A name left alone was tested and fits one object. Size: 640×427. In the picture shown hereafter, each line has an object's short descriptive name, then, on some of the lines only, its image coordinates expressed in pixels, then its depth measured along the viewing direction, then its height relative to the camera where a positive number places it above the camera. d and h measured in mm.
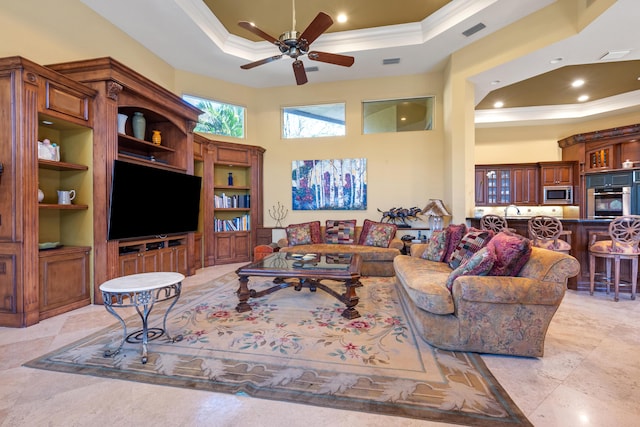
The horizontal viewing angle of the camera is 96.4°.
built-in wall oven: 6535 +259
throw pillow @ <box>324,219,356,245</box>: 5555 -377
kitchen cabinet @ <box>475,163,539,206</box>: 7616 +758
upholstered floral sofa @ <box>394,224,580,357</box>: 2129 -668
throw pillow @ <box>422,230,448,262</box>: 3765 -466
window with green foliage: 6113 +2119
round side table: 2109 -570
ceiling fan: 3110 +2032
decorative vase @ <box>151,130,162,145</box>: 4567 +1209
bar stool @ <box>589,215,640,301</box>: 3568 -428
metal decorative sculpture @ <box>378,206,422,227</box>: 5882 -28
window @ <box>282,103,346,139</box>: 6367 +2084
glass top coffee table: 3025 -645
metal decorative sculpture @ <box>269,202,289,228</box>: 6574 -3
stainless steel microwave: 7414 +478
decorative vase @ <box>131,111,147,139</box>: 4203 +1306
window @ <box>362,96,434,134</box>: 6008 +2098
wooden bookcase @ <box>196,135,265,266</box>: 5805 +266
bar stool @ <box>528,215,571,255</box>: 3838 -290
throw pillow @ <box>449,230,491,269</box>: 3047 -365
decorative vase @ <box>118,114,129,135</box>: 3853 +1233
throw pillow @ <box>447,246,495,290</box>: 2234 -418
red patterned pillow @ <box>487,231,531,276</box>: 2273 -362
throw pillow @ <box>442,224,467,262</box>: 3631 -319
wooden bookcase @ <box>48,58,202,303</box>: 3422 +1187
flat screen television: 3541 +165
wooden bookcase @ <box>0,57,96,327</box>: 2830 +191
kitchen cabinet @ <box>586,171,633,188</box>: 6504 +779
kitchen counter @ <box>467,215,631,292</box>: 4016 -427
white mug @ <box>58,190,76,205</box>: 3344 +189
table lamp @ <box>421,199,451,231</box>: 4938 +47
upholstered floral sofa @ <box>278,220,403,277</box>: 4828 -538
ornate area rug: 1688 -1111
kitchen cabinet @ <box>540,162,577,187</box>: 7406 +1028
